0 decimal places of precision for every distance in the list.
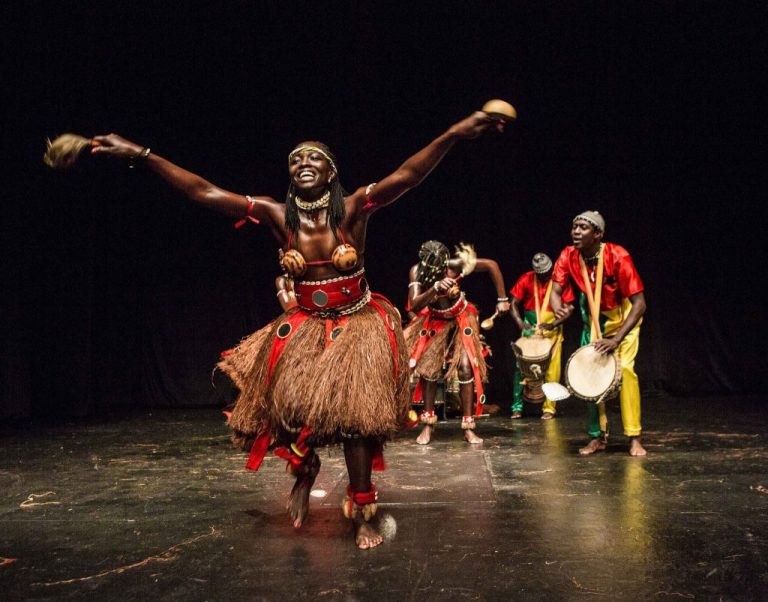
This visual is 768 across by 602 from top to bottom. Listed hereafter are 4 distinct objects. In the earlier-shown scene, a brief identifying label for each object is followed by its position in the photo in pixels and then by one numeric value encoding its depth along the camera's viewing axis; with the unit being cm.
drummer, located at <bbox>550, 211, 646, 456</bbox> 436
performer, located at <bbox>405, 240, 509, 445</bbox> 519
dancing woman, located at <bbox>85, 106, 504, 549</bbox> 267
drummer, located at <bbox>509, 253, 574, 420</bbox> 678
